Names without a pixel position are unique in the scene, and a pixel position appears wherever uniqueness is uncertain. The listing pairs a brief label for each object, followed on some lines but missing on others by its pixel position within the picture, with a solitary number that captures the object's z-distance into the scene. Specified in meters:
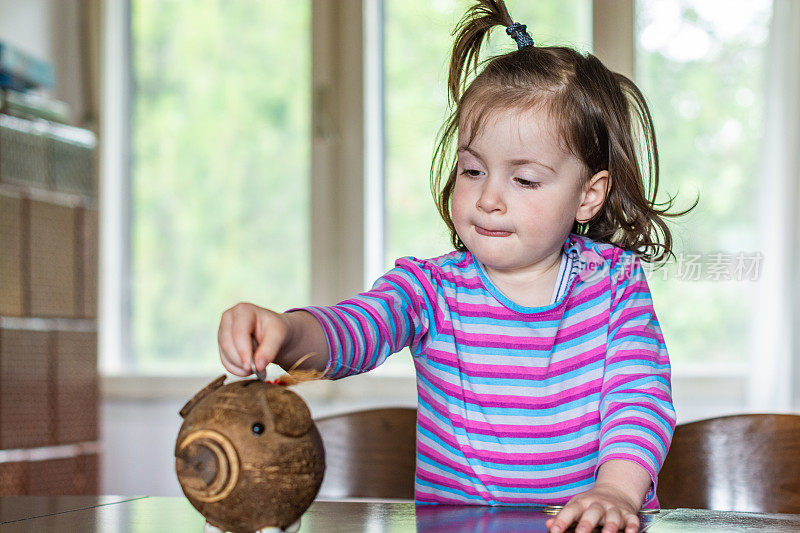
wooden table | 0.74
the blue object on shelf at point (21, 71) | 2.25
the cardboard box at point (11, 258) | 2.23
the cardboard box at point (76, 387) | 2.46
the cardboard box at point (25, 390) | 2.26
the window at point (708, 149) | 2.48
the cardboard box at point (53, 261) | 2.34
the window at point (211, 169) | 2.90
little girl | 1.04
